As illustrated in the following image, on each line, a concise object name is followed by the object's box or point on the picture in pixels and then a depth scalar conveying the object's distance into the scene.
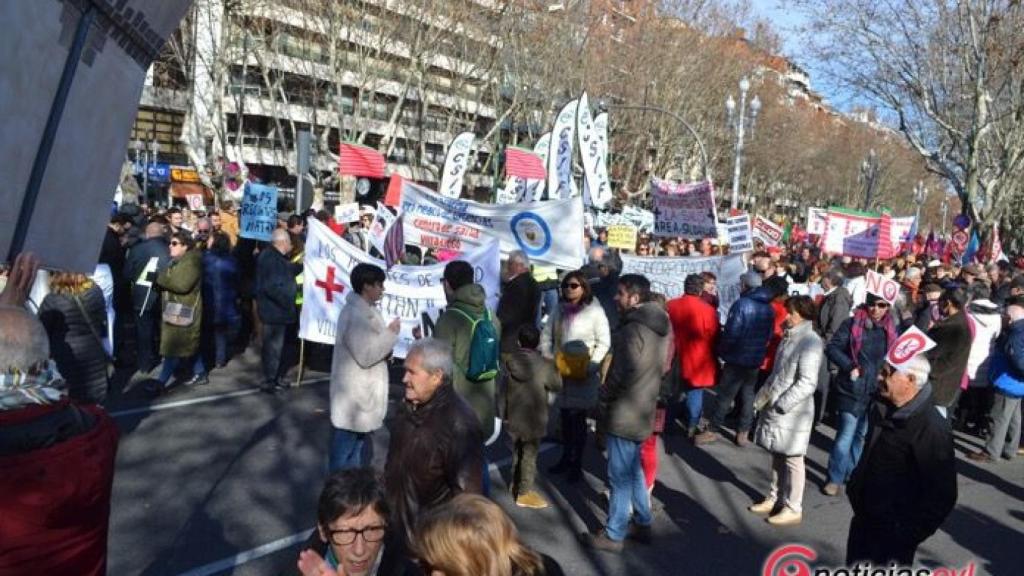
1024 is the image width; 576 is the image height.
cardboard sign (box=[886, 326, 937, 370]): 4.01
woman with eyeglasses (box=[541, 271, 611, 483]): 6.66
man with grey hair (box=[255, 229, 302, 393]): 8.74
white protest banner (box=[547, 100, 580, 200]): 13.68
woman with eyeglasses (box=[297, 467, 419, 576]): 2.60
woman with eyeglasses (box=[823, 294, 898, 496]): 6.81
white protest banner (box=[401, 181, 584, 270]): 8.88
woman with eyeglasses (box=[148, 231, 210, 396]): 8.34
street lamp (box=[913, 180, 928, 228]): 44.94
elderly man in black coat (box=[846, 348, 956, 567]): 3.74
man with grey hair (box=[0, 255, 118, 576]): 2.29
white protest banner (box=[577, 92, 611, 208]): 13.27
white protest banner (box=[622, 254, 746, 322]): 11.06
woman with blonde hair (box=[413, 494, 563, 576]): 2.06
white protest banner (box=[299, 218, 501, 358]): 8.06
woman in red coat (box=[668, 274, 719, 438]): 8.06
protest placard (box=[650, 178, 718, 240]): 12.91
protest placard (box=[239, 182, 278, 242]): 10.52
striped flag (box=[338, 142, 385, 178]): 15.78
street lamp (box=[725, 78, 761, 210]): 25.44
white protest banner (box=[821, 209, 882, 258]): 16.31
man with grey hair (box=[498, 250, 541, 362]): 7.77
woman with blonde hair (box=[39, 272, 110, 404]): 5.54
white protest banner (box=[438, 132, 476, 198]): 16.22
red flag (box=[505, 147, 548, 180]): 16.34
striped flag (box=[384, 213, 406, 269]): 8.59
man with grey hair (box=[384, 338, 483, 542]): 3.38
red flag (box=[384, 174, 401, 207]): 14.23
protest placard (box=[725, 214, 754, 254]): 12.48
